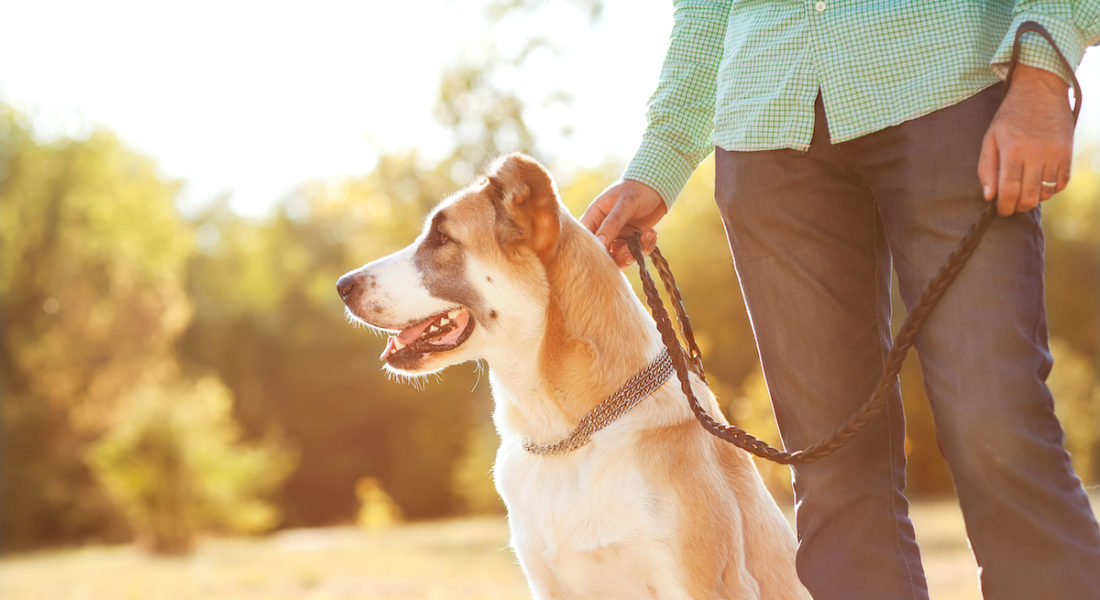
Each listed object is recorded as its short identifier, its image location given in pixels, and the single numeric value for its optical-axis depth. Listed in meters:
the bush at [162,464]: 16.02
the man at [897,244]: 1.91
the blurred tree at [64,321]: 23.44
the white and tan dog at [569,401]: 2.60
